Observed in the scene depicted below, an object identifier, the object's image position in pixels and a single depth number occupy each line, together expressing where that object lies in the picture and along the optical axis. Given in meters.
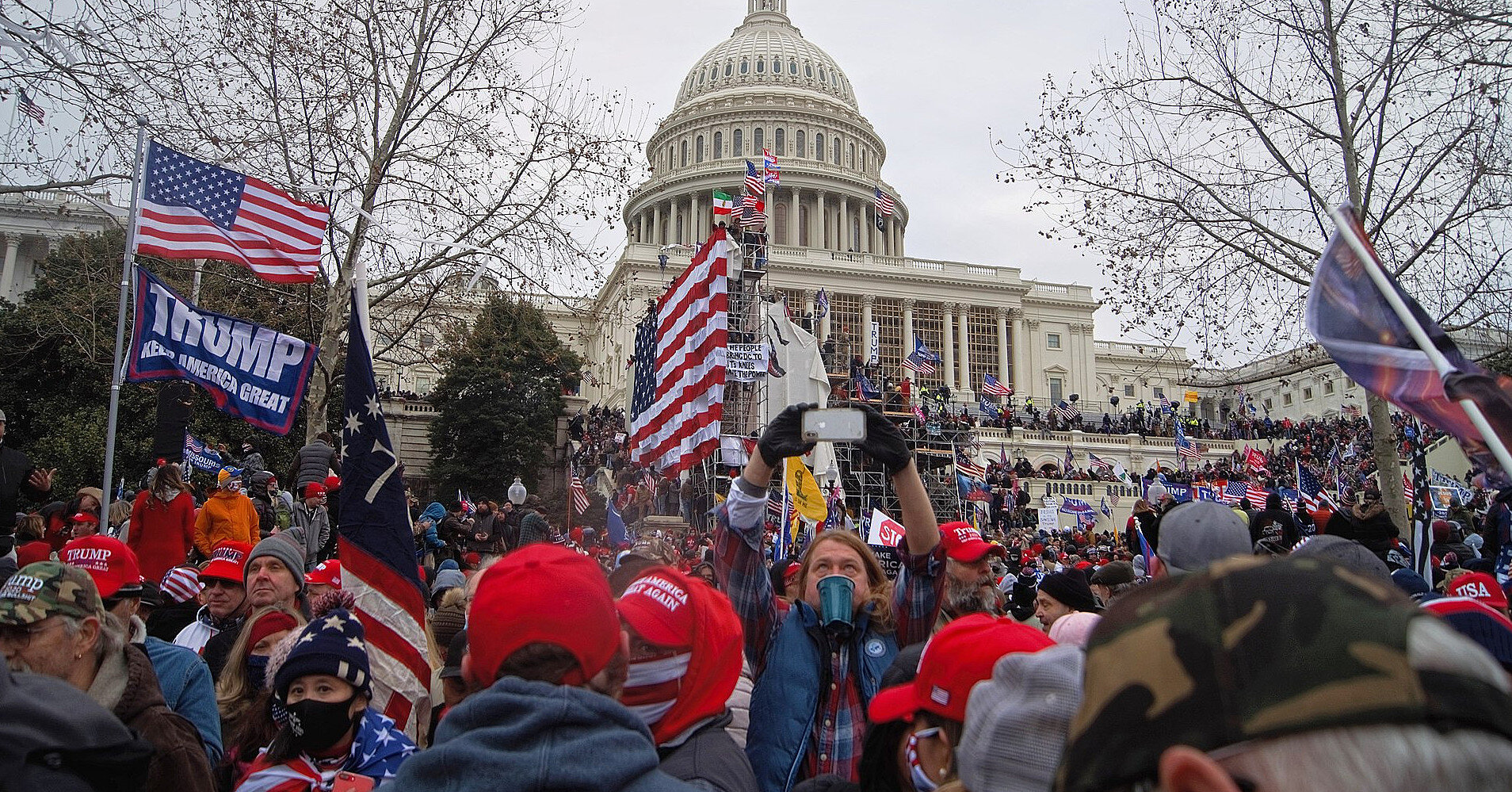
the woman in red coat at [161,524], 7.36
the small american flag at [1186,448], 34.81
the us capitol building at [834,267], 65.31
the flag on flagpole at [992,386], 40.94
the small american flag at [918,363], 29.92
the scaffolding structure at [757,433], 22.35
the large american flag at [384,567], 3.71
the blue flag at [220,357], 7.13
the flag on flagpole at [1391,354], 2.22
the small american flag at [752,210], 22.66
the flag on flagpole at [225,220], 8.20
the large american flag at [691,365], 13.85
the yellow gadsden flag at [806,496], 10.99
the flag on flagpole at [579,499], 19.65
